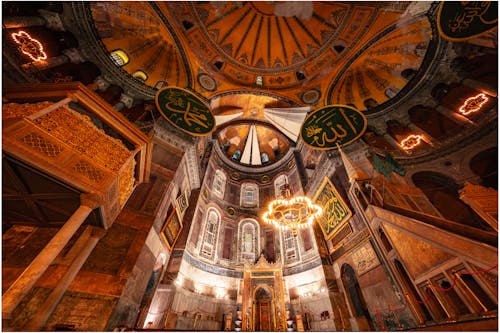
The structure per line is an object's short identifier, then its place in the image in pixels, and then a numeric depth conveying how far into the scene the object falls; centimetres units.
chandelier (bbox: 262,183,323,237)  719
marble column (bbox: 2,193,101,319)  317
